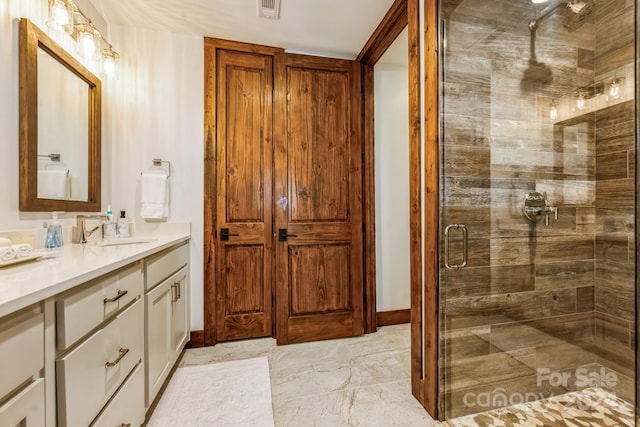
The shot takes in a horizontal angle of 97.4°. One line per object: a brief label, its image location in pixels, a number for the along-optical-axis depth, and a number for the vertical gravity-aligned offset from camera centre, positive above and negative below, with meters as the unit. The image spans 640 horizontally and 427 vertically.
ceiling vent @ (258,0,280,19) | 1.85 +1.39
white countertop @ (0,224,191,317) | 0.64 -0.18
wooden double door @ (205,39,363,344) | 2.30 +0.16
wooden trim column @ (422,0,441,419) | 1.46 +0.06
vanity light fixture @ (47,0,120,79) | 1.52 +1.10
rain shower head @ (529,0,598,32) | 1.65 +1.19
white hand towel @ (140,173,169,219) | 2.07 +0.14
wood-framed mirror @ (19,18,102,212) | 1.34 +0.48
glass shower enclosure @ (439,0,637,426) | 1.51 +0.02
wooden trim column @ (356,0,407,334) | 2.51 +0.15
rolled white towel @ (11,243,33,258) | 1.01 -0.13
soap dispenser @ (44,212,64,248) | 1.41 -0.11
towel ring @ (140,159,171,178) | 2.16 +0.40
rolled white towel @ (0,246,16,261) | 0.95 -0.13
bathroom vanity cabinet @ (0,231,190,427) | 0.65 -0.42
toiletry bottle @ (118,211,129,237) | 2.03 -0.08
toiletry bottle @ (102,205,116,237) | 1.94 -0.09
